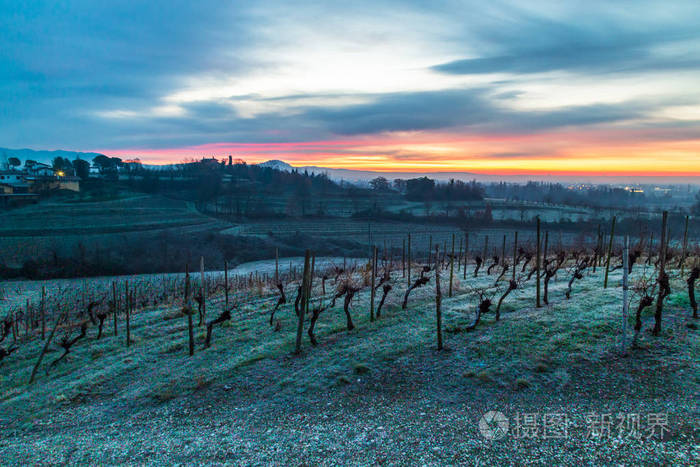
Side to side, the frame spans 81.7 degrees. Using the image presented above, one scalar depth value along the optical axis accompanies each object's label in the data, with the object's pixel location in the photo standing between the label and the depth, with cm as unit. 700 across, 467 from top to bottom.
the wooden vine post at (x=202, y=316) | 1062
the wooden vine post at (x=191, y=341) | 856
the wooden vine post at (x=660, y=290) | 636
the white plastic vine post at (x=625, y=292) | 620
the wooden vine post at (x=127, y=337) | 981
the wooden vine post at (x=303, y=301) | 752
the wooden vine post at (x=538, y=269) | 876
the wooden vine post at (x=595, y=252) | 1364
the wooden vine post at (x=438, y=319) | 710
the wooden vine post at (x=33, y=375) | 841
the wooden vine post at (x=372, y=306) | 960
